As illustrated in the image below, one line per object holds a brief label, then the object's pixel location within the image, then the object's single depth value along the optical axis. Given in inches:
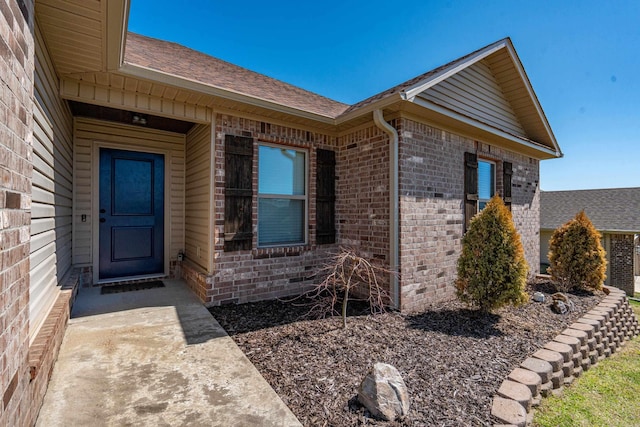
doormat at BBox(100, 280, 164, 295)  172.2
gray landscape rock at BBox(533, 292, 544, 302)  193.5
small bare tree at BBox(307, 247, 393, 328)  151.8
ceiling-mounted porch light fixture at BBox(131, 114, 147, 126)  170.9
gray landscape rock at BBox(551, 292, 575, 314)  176.4
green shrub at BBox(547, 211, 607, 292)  225.6
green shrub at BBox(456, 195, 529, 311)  154.8
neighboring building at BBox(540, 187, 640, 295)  492.4
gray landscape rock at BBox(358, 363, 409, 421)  77.4
